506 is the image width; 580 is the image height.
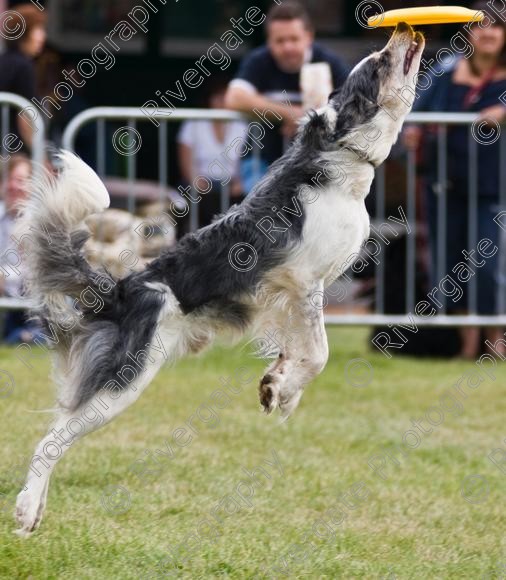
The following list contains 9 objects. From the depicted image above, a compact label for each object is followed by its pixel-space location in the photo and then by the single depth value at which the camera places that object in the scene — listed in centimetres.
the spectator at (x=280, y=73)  1630
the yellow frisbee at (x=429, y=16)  839
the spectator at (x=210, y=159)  1750
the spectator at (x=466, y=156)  1733
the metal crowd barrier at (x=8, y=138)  1669
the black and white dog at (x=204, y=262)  863
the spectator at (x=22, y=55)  1747
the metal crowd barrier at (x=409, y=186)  1681
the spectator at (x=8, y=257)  1661
